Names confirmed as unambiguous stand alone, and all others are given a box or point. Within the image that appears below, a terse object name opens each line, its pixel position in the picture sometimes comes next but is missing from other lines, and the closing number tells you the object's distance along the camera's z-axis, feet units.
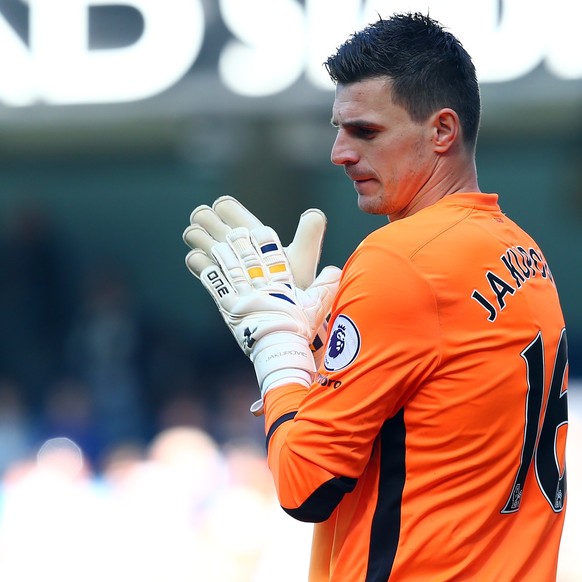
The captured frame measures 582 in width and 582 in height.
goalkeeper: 41.43
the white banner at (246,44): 85.29
